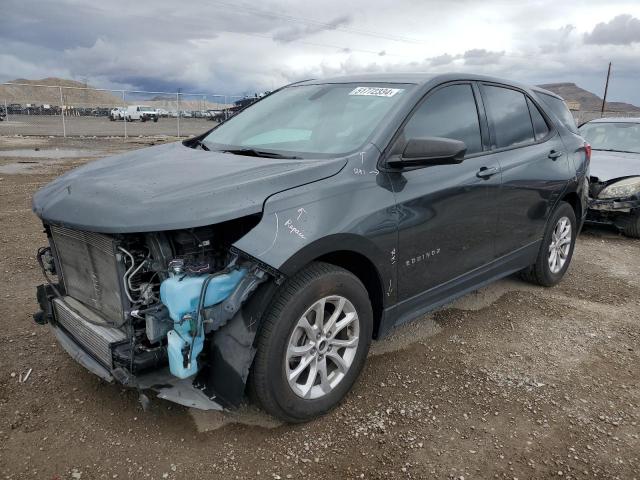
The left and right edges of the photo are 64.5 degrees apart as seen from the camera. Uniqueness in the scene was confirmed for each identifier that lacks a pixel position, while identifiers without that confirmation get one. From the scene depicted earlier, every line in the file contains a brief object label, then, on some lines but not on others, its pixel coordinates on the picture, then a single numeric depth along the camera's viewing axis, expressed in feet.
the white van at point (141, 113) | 125.70
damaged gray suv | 7.84
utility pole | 150.80
